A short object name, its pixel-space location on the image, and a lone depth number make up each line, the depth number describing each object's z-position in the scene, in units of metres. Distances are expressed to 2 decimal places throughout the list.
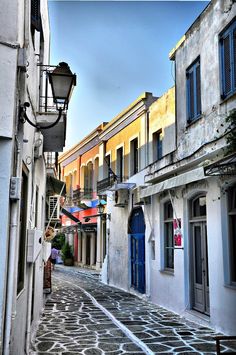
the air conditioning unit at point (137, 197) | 13.79
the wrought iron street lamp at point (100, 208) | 21.23
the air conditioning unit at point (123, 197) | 16.05
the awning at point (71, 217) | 24.26
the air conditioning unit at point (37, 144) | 7.32
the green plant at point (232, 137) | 6.84
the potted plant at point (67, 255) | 28.70
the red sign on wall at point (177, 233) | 10.60
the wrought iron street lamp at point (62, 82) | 5.84
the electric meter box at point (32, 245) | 6.06
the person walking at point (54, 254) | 21.26
